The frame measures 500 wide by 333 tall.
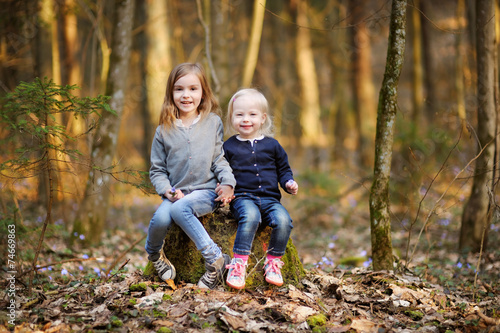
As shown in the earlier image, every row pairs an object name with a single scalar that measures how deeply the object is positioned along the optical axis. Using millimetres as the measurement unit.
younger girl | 3686
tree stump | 3943
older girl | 3682
